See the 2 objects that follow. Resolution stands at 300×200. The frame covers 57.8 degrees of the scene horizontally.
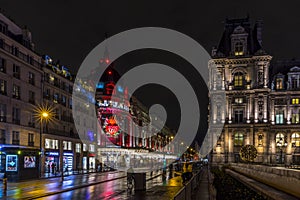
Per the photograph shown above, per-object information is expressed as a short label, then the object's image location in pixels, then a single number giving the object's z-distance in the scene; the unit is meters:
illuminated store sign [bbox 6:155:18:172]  29.65
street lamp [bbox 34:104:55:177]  42.24
